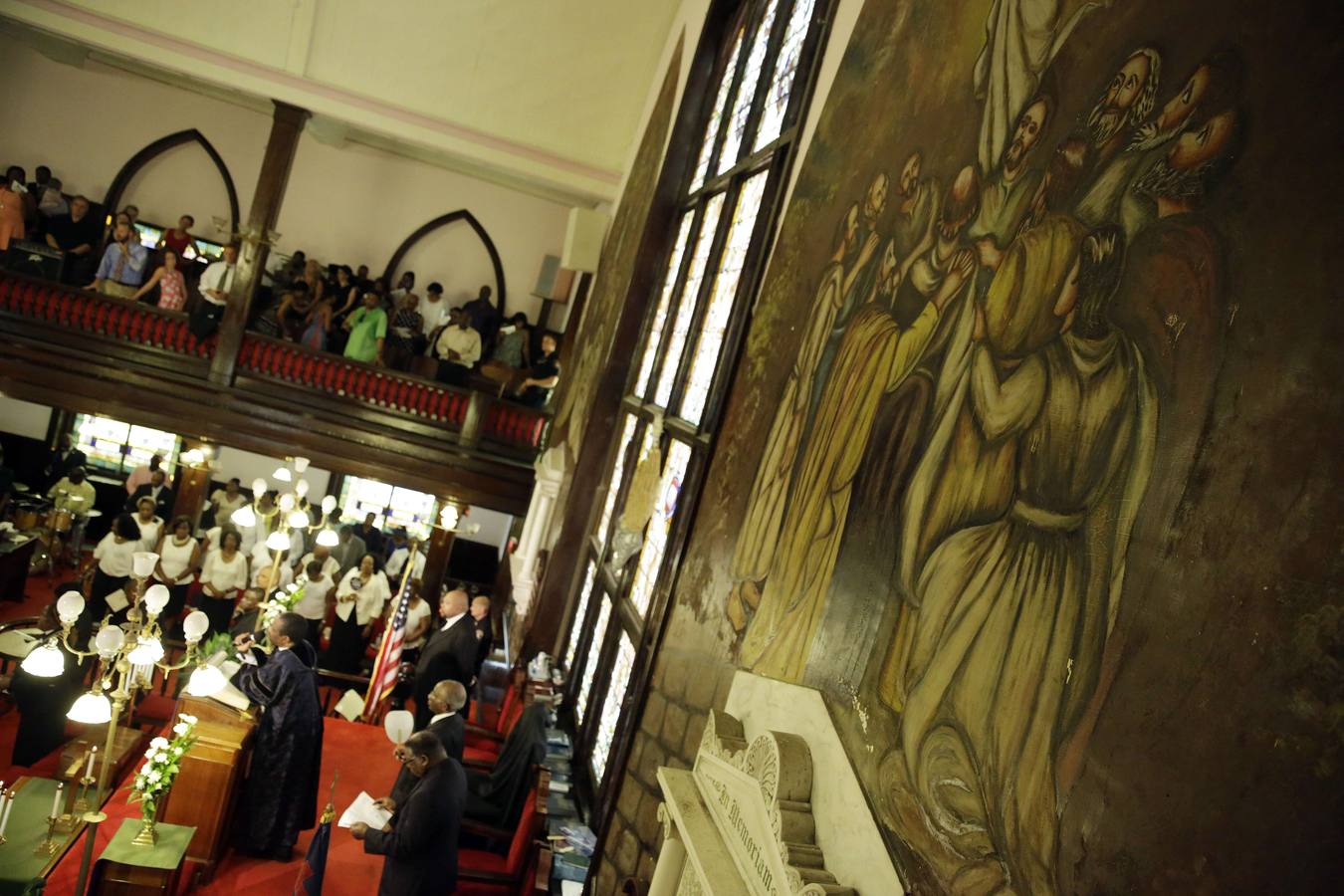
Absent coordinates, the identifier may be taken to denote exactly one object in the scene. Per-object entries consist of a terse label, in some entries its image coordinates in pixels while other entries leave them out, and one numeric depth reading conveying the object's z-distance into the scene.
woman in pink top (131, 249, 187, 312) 12.52
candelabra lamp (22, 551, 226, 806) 4.92
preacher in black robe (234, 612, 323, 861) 6.55
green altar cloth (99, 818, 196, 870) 5.54
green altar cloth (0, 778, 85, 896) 5.20
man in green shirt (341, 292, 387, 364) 13.05
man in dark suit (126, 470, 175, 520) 12.28
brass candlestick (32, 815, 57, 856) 5.43
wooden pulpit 6.35
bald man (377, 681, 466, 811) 6.40
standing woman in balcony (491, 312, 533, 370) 13.68
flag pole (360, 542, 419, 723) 9.24
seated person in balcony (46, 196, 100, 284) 13.16
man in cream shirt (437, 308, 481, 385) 13.93
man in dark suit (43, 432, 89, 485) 13.55
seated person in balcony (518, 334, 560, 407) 12.94
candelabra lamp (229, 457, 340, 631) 8.68
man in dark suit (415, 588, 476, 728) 8.65
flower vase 5.62
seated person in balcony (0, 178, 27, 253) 12.29
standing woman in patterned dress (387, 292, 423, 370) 13.52
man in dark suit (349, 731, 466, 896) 5.39
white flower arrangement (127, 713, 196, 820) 5.57
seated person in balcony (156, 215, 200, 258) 13.88
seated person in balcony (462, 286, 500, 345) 14.89
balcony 11.88
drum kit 11.52
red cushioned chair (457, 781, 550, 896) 5.80
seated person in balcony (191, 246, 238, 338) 12.18
